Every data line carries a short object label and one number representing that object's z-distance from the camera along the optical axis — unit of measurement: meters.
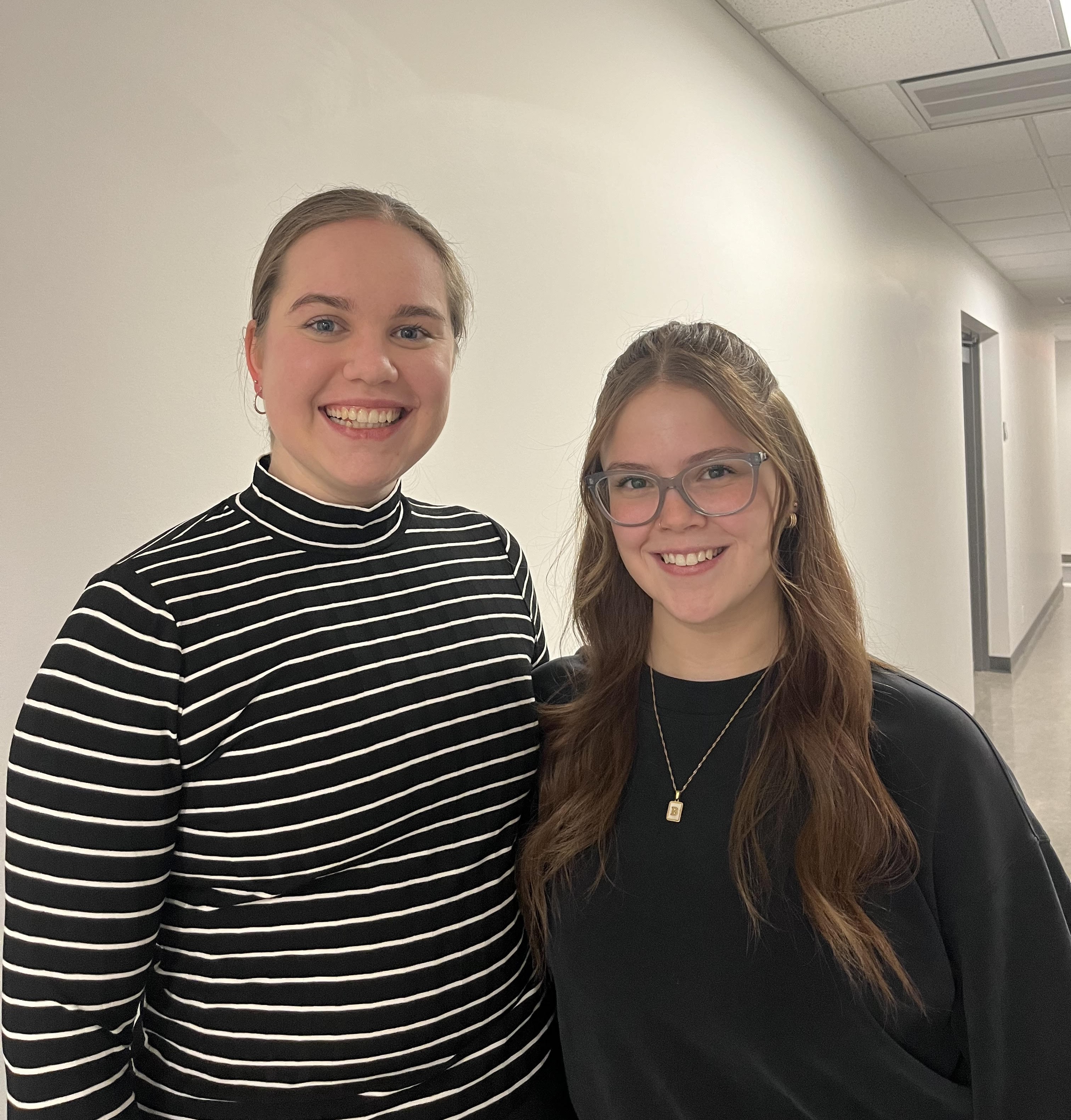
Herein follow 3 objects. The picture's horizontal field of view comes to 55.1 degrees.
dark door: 8.28
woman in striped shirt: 1.10
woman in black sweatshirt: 1.20
